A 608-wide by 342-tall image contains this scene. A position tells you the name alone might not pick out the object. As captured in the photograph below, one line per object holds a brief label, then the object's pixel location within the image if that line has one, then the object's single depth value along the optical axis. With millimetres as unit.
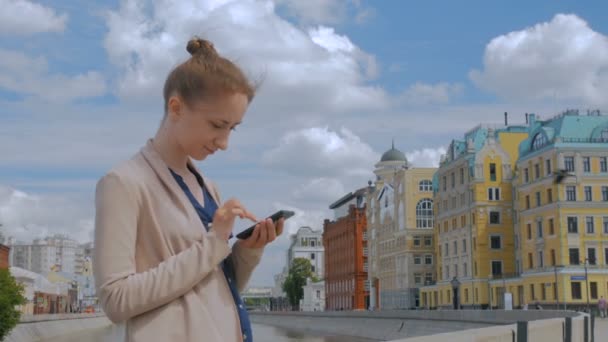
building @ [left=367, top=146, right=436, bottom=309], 88625
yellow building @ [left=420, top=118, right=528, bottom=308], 71625
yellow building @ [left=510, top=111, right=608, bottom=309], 59625
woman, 2596
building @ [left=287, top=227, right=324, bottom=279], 176500
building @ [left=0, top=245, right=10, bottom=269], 63612
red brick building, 114125
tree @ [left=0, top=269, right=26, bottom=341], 36906
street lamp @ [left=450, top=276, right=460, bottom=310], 74650
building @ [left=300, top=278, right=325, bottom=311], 144000
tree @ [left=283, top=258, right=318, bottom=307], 139875
